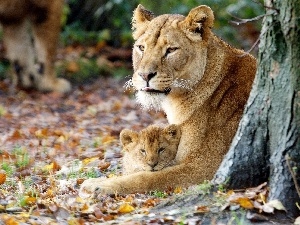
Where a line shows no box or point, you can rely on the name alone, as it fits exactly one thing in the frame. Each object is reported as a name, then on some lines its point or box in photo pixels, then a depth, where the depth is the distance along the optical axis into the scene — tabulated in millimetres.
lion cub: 13227
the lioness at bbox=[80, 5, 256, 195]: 12719
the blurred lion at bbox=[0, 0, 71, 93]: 26859
